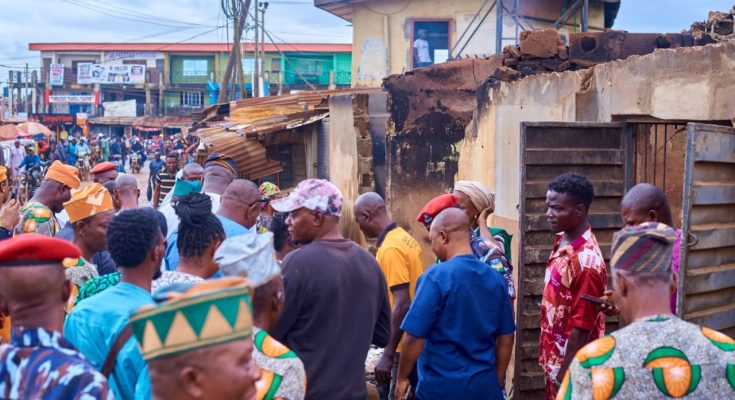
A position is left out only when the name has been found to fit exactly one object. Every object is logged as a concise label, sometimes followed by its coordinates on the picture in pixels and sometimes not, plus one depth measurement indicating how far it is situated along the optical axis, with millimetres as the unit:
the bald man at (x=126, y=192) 7875
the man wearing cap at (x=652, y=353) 2850
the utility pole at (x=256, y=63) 31212
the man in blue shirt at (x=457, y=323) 4633
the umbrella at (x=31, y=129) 33881
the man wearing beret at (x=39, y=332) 2656
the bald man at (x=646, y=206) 4684
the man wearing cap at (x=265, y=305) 2990
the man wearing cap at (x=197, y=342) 2303
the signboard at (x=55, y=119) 59388
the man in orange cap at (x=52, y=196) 6805
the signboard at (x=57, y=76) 63438
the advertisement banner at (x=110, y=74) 62469
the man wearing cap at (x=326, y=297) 4129
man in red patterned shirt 4465
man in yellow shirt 5512
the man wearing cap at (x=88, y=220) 5262
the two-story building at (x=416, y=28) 21484
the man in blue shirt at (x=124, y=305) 3416
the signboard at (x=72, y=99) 62719
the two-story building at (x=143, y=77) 60191
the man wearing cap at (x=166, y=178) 13180
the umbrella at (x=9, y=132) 31186
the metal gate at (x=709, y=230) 4730
